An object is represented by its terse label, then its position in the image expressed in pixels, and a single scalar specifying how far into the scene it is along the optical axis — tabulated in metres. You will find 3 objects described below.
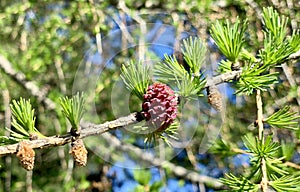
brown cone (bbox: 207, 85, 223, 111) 0.39
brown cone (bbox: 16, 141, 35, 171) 0.36
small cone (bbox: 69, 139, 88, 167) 0.37
